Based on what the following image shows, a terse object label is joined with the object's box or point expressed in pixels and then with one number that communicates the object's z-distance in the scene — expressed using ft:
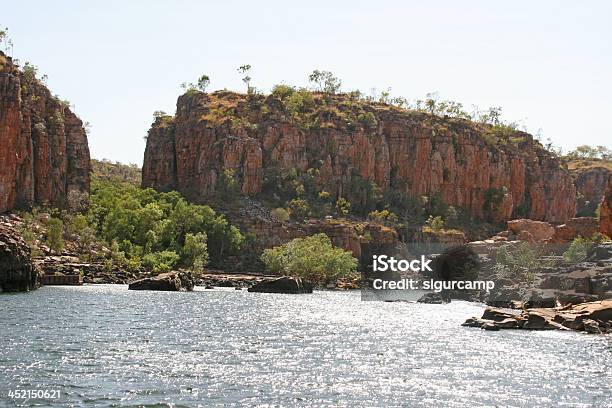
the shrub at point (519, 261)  403.54
